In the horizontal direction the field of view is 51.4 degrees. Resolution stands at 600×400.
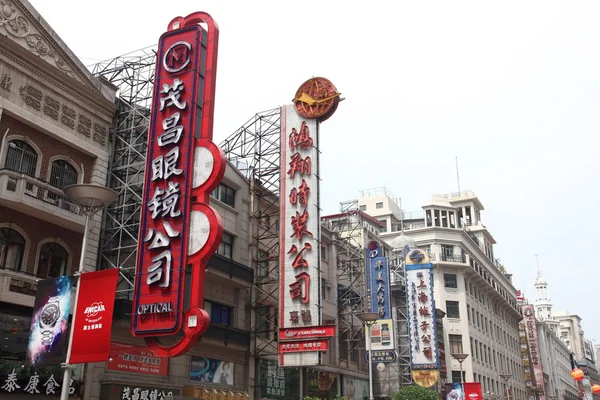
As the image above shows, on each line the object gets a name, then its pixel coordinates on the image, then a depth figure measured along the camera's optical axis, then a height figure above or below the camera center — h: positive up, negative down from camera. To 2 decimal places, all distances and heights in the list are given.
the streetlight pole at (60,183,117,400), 16.72 +5.66
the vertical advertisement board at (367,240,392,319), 47.53 +9.99
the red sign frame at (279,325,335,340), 32.00 +4.25
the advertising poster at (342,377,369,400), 43.75 +2.09
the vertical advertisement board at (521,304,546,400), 106.56 +11.99
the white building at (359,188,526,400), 71.69 +16.53
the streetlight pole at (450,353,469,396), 43.70 +4.22
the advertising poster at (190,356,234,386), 30.28 +2.25
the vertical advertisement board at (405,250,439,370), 52.06 +8.39
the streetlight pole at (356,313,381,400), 29.94 +4.60
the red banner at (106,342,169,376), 25.58 +2.28
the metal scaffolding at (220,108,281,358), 35.47 +10.59
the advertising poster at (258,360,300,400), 34.91 +2.01
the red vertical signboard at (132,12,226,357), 21.62 +7.96
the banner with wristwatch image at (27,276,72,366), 17.19 +2.48
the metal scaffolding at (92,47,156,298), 27.25 +9.78
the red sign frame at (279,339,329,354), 32.25 +3.59
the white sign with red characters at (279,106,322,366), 33.25 +9.98
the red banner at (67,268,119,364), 16.50 +2.55
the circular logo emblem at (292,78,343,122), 36.91 +18.00
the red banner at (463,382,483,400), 50.28 +2.22
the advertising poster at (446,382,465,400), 54.73 +2.36
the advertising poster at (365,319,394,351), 46.53 +5.87
